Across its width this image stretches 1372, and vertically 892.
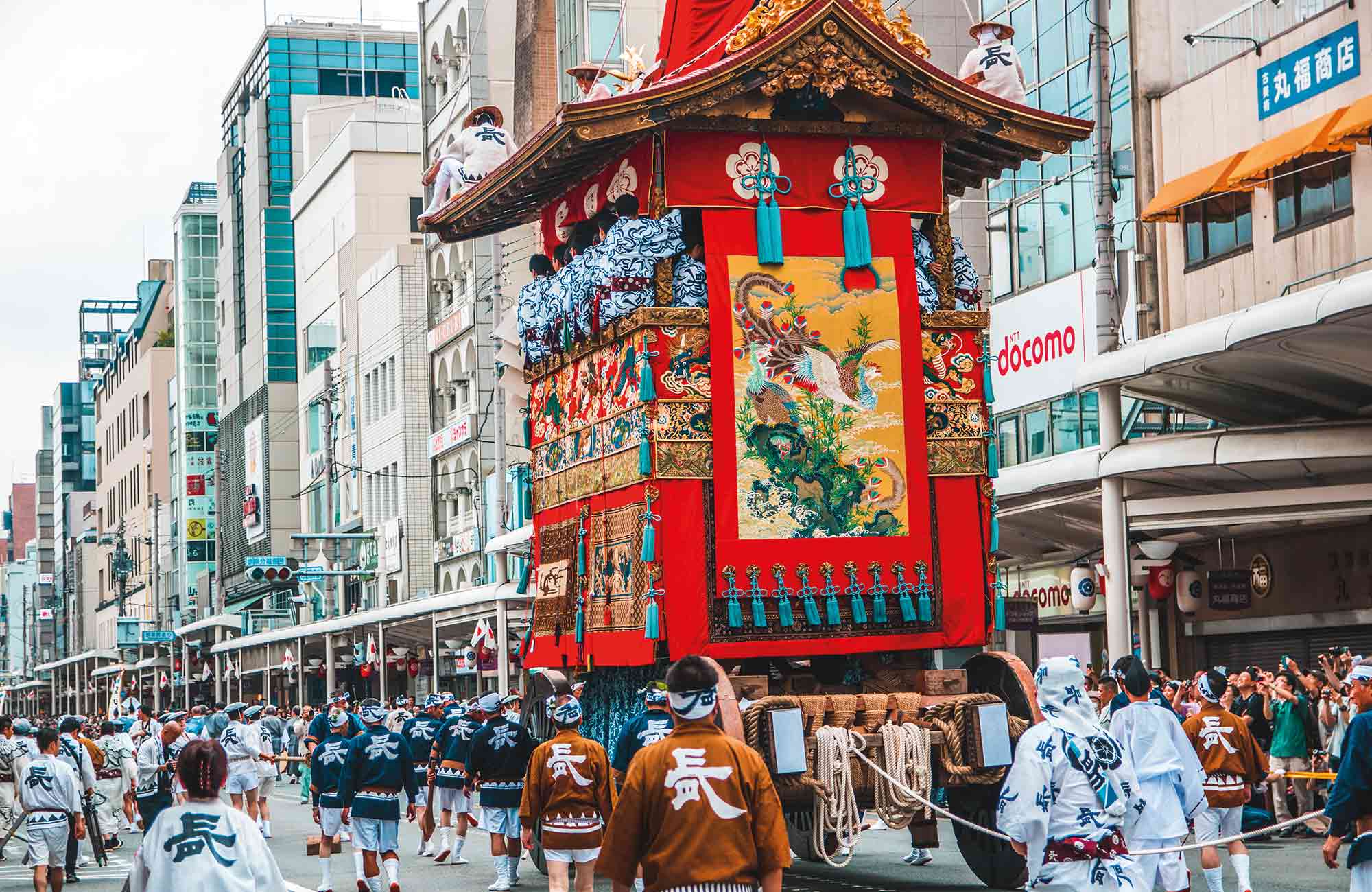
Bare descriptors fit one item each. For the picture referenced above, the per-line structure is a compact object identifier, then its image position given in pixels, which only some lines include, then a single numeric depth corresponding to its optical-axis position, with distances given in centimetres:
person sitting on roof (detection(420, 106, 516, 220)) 1917
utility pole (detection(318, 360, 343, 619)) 7100
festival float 1564
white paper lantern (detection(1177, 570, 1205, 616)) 2956
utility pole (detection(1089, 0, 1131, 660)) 2427
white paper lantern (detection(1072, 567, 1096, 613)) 2861
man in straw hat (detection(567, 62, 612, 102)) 1864
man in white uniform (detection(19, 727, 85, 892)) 1831
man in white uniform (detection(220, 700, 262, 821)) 2505
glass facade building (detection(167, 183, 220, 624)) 11519
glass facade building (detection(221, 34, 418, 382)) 9438
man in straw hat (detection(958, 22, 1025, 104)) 1730
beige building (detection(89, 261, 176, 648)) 12850
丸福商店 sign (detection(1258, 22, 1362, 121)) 2633
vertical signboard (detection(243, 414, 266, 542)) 9650
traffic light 4934
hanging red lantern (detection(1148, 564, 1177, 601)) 2992
